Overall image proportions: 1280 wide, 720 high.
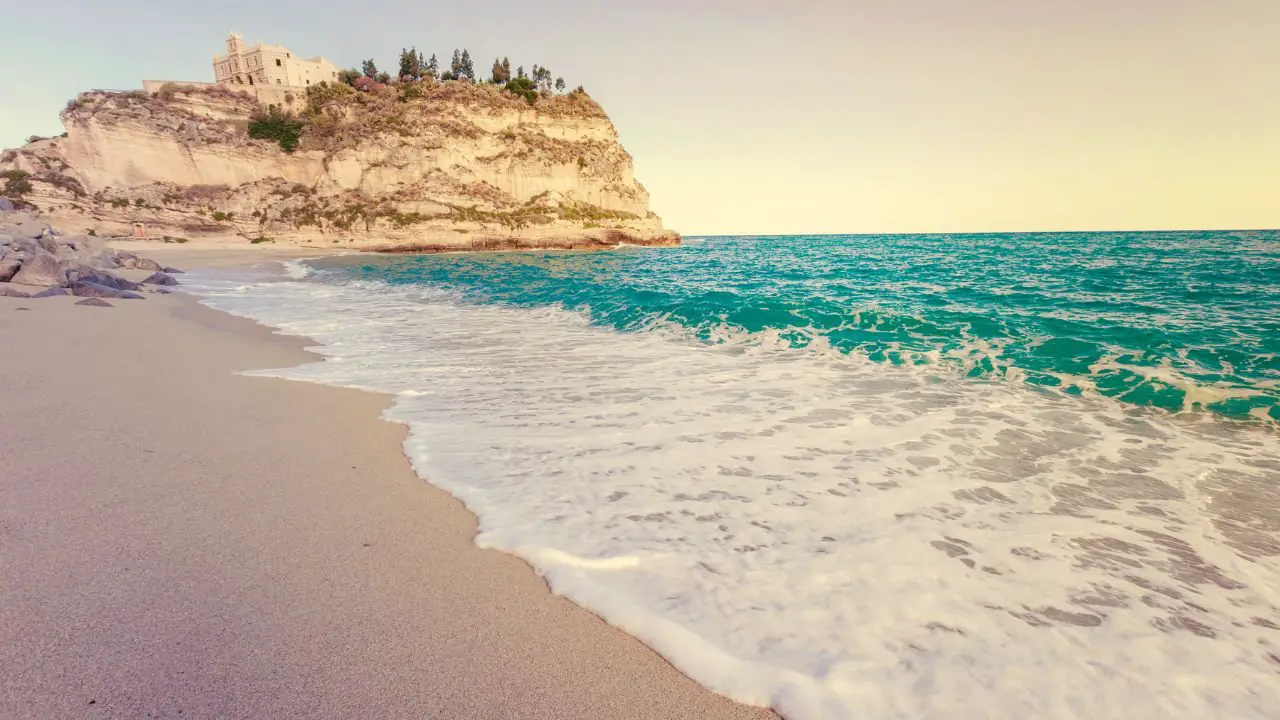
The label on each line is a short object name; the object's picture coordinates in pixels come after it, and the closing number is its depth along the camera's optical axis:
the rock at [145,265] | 23.19
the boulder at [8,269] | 13.32
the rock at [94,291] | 13.13
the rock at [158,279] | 18.52
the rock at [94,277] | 14.05
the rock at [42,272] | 13.55
